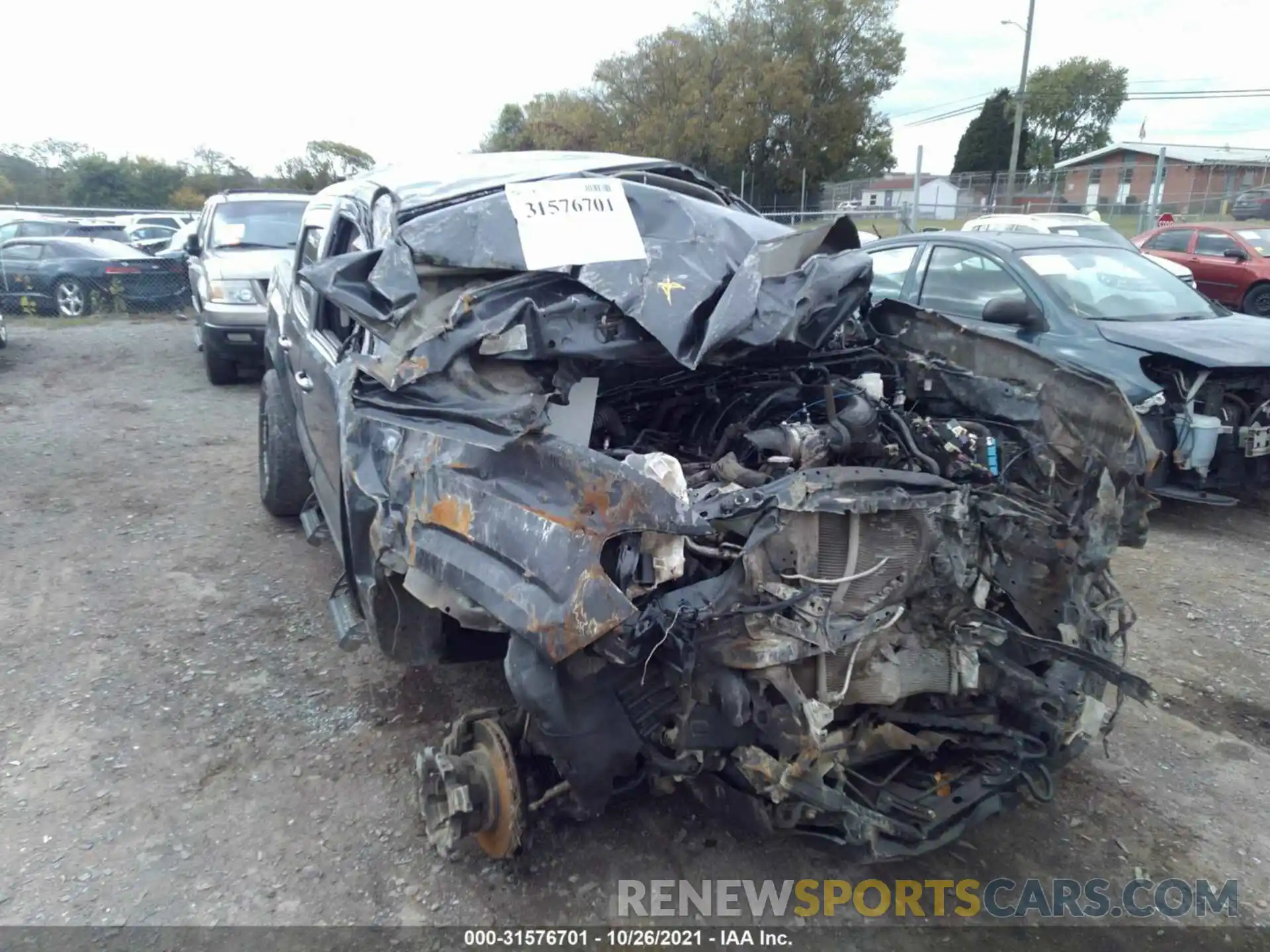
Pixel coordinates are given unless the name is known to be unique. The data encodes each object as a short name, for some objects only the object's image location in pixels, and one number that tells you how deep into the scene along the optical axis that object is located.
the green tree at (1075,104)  62.62
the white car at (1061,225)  10.27
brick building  23.67
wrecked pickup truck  2.38
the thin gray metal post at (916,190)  17.58
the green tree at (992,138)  48.28
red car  12.17
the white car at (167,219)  19.94
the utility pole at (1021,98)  26.17
